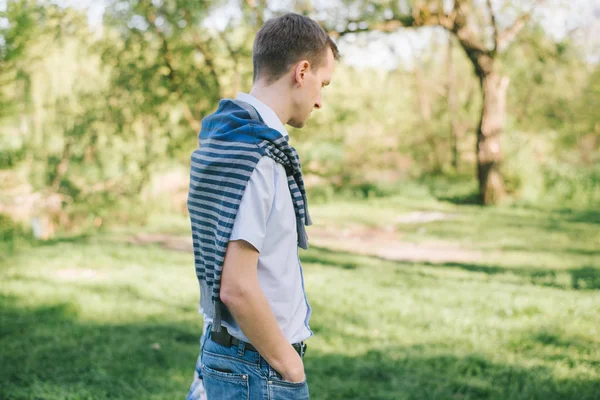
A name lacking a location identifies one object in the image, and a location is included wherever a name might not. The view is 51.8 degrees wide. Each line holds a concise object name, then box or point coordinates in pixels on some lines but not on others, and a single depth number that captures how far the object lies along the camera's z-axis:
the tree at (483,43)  11.48
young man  1.54
